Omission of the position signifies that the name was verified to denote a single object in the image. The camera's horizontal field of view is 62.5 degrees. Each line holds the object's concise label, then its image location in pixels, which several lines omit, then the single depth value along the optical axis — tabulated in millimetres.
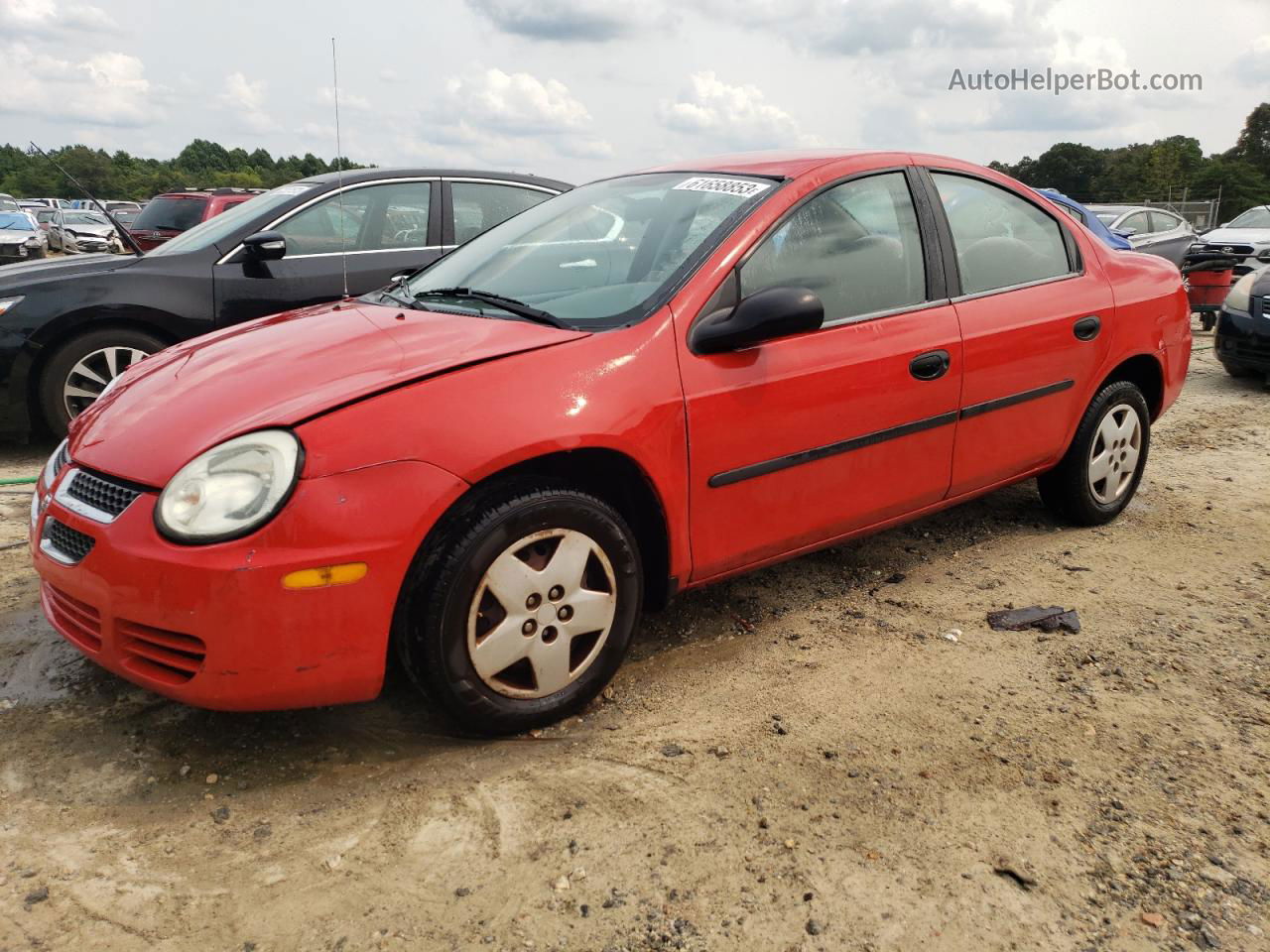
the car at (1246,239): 15047
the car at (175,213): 11246
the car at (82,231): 19859
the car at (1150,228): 14672
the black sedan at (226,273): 5555
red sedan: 2400
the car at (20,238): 19188
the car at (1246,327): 8141
